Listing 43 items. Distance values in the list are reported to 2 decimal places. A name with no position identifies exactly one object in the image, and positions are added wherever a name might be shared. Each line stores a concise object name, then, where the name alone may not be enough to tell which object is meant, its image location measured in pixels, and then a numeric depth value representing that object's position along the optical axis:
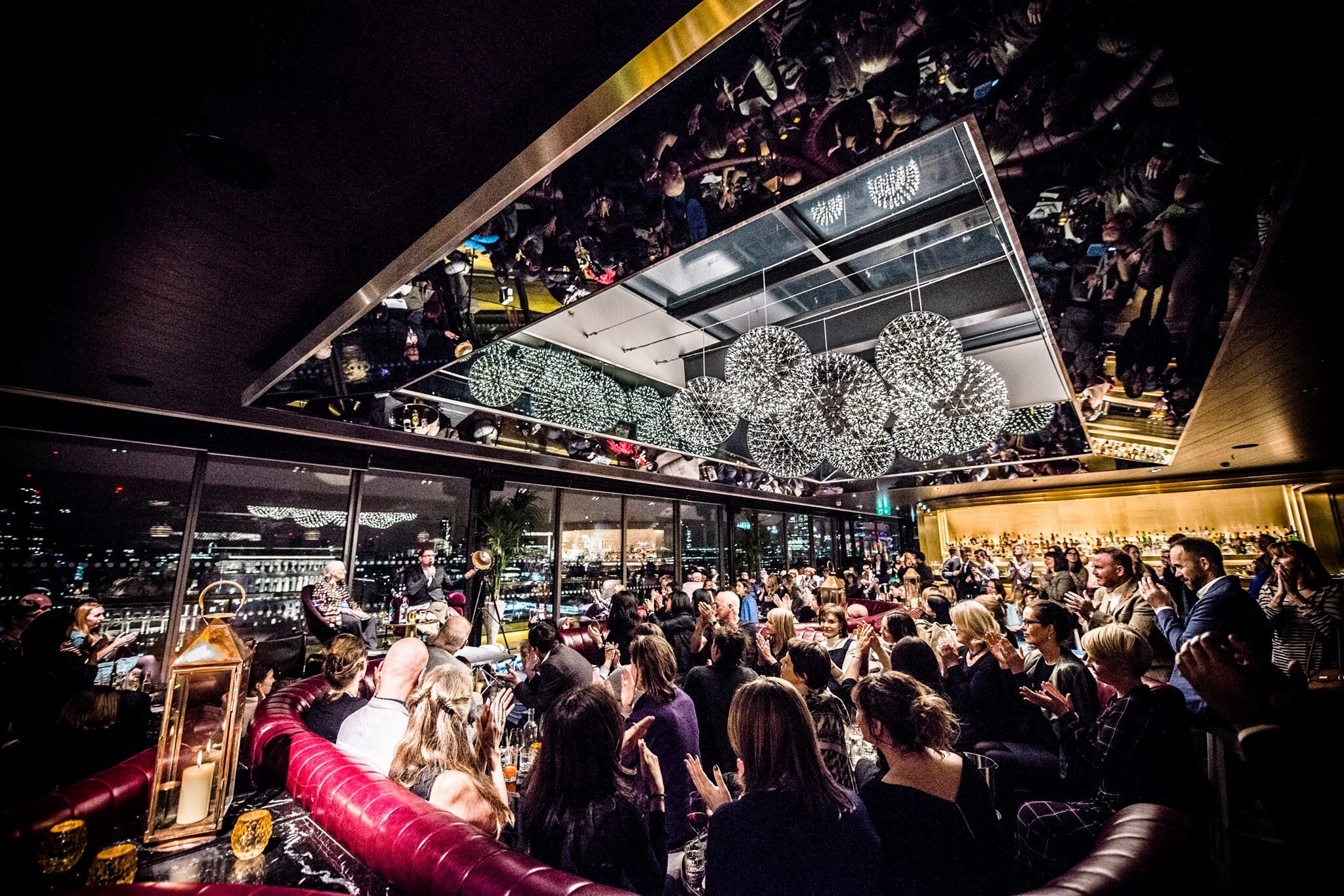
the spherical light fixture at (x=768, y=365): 4.14
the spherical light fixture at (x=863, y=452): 5.68
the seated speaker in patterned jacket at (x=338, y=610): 5.35
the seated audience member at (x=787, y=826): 1.38
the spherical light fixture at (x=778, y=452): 5.86
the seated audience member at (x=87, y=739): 2.33
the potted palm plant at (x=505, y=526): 7.79
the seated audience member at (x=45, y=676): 2.64
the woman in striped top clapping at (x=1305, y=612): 4.09
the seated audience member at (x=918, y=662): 2.93
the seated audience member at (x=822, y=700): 2.17
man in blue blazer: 3.16
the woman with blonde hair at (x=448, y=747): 1.96
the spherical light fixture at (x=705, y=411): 4.97
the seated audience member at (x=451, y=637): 3.70
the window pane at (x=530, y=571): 8.46
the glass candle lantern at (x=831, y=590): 6.29
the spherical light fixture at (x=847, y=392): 4.88
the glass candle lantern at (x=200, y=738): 1.75
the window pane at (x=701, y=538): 12.27
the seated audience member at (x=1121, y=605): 3.82
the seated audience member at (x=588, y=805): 1.57
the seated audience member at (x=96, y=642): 3.90
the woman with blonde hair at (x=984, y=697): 2.66
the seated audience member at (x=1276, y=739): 1.53
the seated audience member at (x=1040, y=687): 2.41
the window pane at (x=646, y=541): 10.52
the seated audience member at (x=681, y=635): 5.04
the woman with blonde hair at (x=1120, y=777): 1.86
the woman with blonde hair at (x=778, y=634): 3.96
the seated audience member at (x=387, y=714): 2.40
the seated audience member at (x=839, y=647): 3.39
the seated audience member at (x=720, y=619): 4.87
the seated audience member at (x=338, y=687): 2.76
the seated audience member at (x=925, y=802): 1.52
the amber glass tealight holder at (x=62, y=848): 1.41
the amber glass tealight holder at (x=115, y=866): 1.38
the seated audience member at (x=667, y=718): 2.47
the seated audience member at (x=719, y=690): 2.96
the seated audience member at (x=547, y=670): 3.30
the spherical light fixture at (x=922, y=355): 3.80
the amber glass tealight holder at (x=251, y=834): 1.59
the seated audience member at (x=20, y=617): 3.77
